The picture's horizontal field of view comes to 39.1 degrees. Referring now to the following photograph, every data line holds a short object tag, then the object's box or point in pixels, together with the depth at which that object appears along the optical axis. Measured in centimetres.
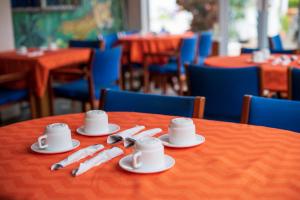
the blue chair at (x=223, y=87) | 249
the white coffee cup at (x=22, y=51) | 429
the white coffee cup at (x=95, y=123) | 144
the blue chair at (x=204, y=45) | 605
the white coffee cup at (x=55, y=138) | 128
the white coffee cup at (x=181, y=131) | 129
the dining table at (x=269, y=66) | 283
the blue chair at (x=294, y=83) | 225
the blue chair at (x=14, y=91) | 364
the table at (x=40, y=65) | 388
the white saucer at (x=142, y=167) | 109
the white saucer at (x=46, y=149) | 126
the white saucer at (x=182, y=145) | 128
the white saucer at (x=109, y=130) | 143
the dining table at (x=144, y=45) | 606
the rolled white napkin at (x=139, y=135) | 132
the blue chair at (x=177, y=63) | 538
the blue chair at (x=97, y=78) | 384
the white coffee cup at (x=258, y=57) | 319
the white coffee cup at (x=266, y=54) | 336
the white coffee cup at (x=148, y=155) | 109
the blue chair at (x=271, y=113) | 164
